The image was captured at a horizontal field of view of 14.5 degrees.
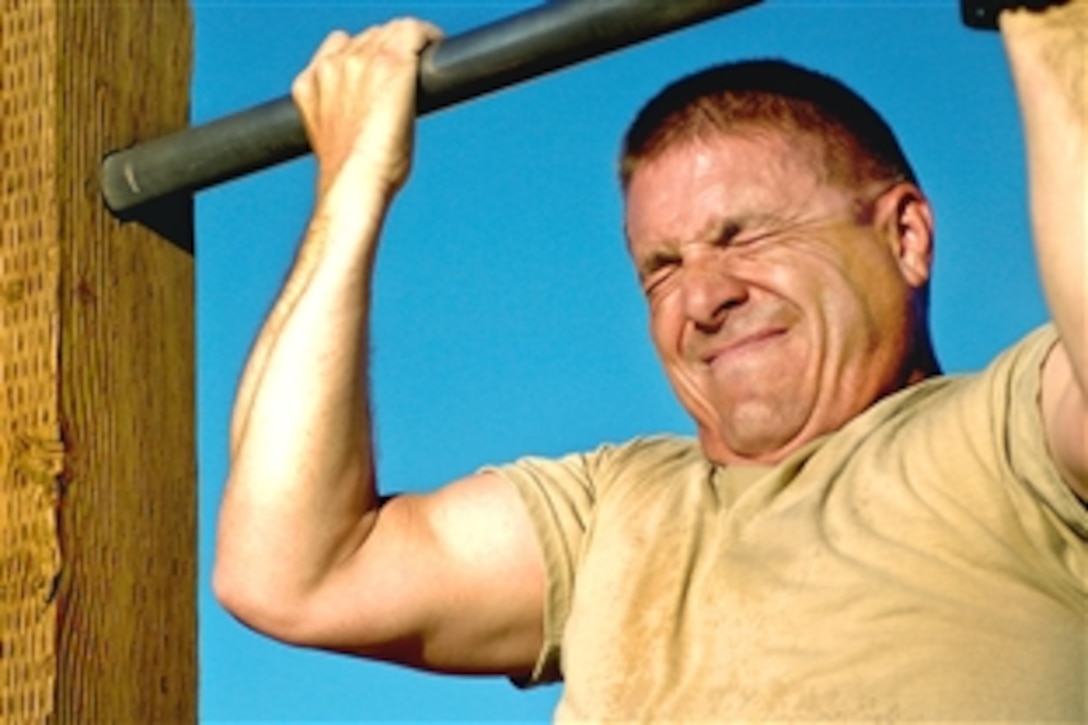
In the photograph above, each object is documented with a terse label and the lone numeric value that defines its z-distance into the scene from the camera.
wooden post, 4.93
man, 4.79
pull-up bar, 4.68
